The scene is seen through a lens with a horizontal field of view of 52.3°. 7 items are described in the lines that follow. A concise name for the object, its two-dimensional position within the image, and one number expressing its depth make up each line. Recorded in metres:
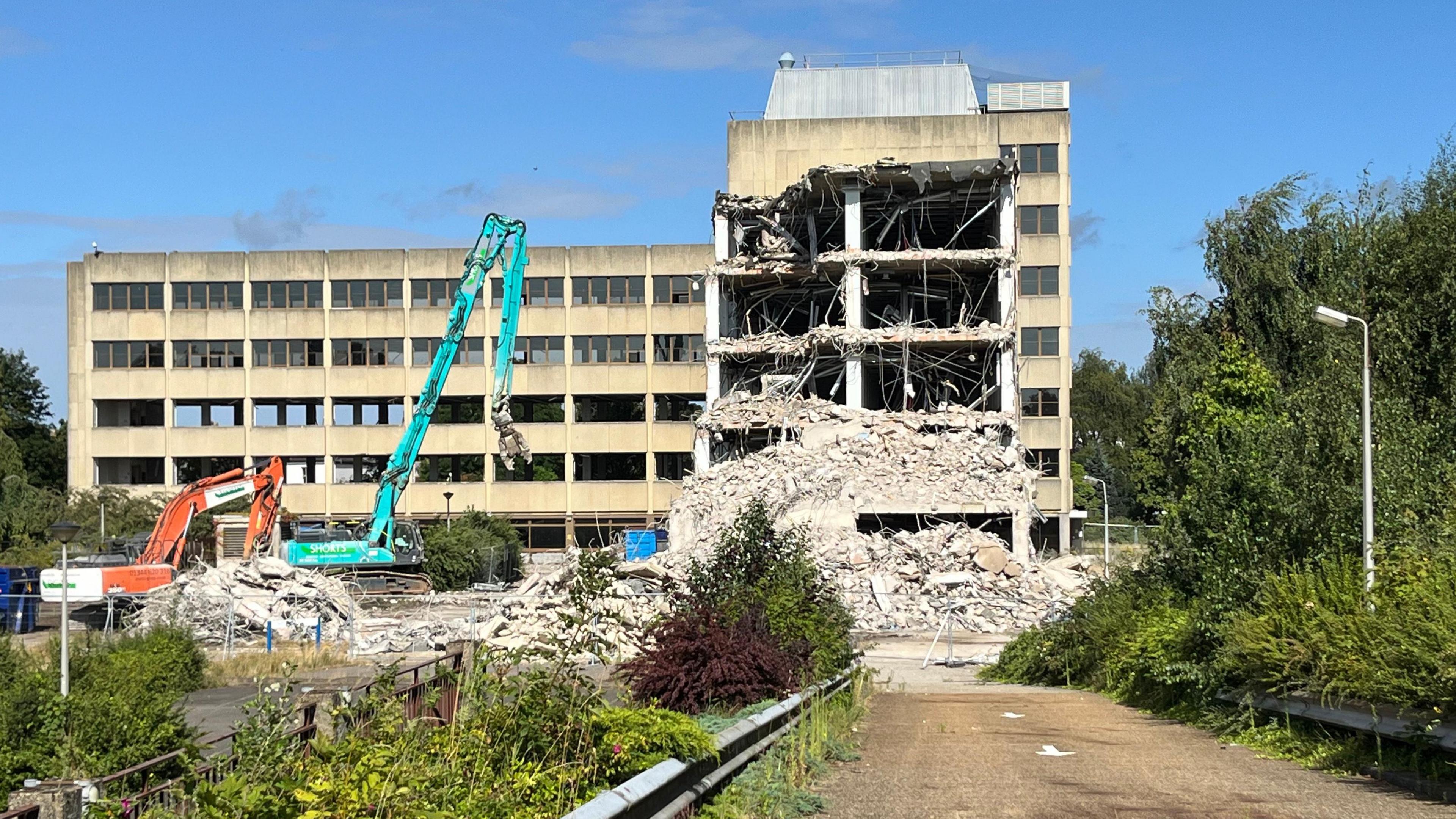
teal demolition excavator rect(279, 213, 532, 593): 51.53
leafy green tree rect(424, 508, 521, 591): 62.00
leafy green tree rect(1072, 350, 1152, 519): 117.50
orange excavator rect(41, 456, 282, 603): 43.22
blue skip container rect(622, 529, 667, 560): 65.00
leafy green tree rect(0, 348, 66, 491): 99.75
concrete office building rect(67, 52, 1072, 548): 78.00
